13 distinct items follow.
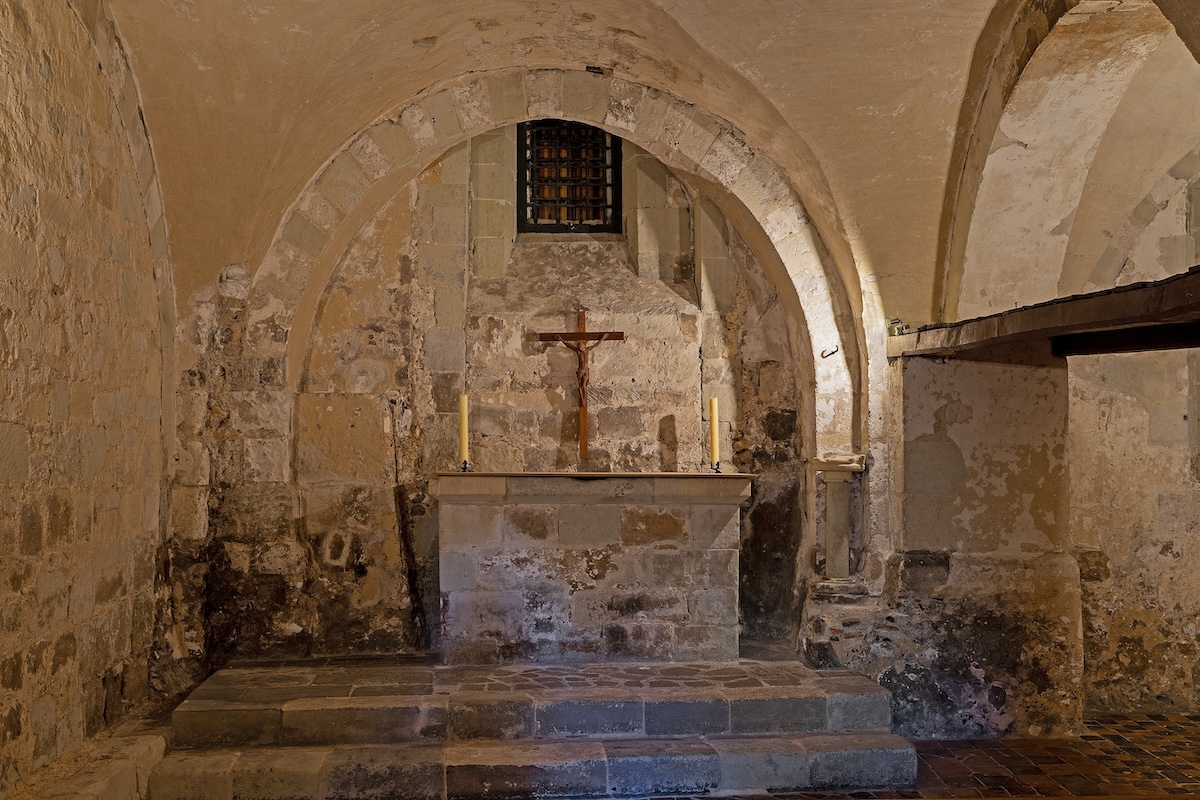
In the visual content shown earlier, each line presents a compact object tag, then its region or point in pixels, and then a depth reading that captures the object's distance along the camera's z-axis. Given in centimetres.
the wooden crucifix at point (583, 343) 651
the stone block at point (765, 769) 460
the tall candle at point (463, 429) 573
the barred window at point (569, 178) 706
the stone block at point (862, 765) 463
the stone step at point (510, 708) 470
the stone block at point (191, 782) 433
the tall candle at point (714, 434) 605
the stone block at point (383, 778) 443
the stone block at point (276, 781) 437
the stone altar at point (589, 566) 554
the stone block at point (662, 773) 456
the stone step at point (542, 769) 438
